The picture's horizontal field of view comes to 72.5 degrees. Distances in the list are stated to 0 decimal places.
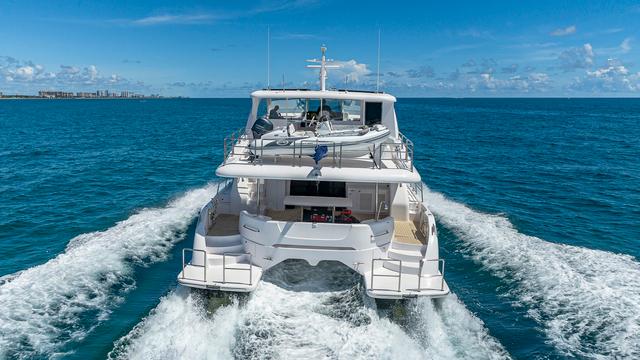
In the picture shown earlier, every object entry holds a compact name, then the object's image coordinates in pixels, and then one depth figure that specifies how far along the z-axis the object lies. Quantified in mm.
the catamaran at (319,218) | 10469
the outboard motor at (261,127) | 12907
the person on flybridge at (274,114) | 15699
